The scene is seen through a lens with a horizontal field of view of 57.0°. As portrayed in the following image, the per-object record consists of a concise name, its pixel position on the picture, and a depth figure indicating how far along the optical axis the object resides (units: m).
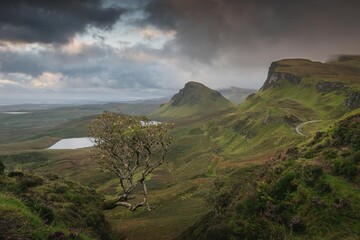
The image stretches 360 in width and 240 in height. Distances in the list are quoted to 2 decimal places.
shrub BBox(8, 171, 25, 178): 33.50
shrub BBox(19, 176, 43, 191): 32.09
